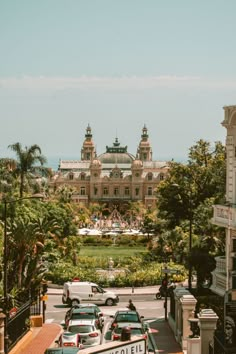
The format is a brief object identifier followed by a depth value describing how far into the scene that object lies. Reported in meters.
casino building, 188.75
